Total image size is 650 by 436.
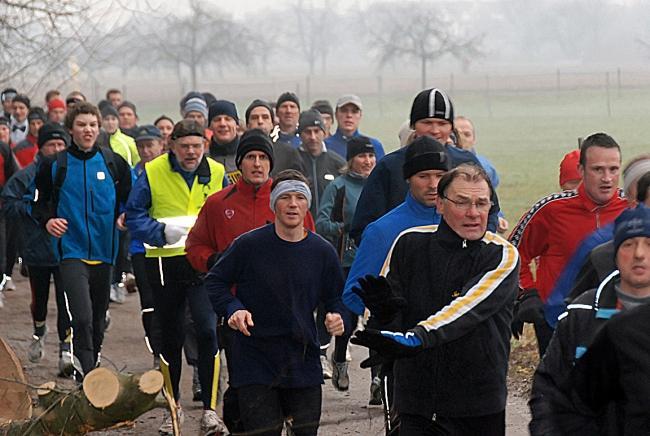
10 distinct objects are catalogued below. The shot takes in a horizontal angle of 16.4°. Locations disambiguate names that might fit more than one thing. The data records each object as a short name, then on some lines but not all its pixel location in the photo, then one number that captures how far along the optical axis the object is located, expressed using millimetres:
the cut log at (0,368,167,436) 10935
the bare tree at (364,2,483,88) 108865
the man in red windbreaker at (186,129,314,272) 13740
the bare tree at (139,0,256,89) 103691
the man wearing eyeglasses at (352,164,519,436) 9655
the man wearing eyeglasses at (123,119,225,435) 15311
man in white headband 11556
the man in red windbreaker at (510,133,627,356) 12169
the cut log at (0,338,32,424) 13780
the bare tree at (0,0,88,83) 20564
